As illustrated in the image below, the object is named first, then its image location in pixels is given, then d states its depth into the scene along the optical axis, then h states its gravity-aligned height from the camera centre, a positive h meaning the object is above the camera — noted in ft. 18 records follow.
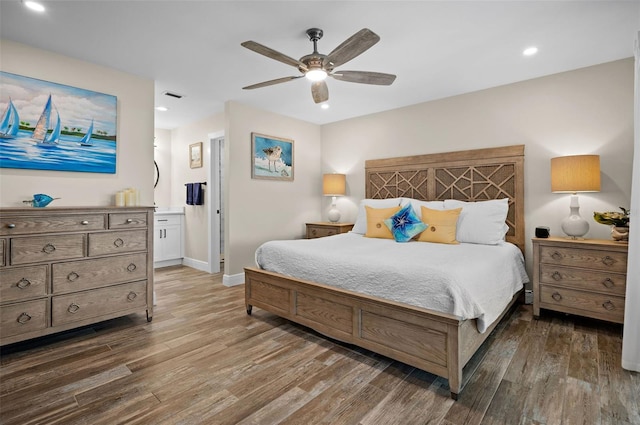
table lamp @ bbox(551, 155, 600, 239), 9.48 +0.87
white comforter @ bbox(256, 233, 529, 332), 6.45 -1.63
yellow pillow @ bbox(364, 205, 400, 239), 12.08 -0.69
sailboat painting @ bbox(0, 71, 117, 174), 8.72 +2.31
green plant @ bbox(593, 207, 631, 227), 9.21 -0.30
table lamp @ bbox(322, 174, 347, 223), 16.56 +0.96
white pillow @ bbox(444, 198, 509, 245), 10.50 -0.57
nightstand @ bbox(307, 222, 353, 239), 15.67 -1.26
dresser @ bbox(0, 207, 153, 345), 7.62 -1.82
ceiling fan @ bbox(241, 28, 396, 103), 7.02 +3.67
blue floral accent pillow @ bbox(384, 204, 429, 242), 11.09 -0.71
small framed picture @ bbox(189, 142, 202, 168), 17.24 +2.76
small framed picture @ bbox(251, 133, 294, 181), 15.00 +2.39
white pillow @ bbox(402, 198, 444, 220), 12.05 +0.03
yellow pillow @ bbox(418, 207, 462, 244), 10.74 -0.73
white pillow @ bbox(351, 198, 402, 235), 13.35 -0.09
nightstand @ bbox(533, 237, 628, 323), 8.77 -2.10
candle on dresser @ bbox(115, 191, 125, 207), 10.45 +0.11
